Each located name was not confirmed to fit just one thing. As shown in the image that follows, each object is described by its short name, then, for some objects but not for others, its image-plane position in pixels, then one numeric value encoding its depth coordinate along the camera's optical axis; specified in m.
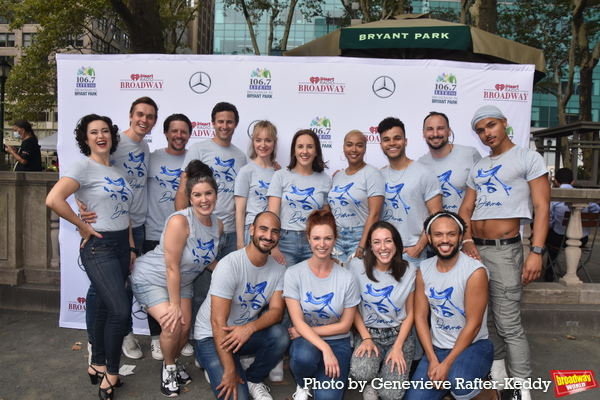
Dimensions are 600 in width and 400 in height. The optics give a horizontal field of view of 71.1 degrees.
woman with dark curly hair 2.89
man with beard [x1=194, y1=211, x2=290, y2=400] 2.79
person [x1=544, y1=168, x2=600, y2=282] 5.56
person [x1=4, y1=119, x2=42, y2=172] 6.16
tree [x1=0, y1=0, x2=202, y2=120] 14.67
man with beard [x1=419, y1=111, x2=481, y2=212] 3.40
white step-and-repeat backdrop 4.27
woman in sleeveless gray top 2.93
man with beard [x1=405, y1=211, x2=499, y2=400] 2.73
